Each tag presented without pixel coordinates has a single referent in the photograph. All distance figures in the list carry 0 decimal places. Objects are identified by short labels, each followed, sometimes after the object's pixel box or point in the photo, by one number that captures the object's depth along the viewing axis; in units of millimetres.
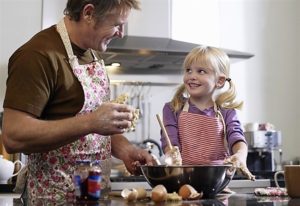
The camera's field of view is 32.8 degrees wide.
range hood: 2715
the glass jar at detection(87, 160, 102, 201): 1180
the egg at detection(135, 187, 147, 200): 1182
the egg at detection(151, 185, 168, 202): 1139
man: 1254
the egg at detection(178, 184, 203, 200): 1169
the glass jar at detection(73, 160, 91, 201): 1187
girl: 1789
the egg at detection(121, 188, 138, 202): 1167
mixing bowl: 1200
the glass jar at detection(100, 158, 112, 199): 1483
